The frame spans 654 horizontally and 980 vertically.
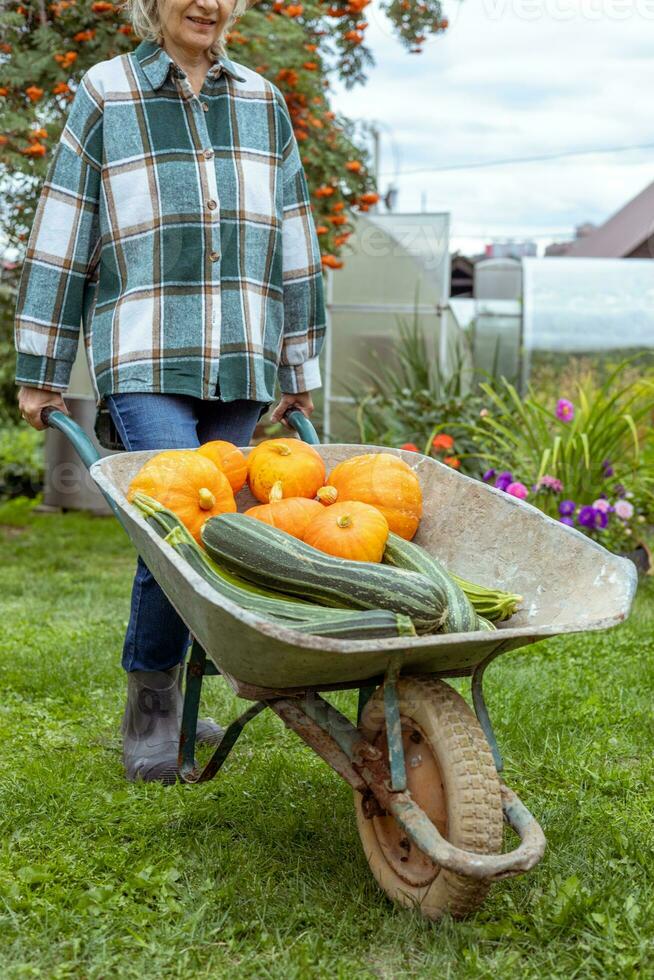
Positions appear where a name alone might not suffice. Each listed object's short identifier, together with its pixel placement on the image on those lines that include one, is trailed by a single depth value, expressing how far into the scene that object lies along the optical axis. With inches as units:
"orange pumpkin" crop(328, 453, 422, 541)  82.5
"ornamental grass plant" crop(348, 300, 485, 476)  230.5
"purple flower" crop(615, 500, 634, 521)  187.5
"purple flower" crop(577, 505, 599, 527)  186.4
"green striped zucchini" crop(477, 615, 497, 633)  71.2
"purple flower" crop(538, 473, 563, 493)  187.5
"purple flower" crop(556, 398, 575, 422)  205.9
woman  94.8
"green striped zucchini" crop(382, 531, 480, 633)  68.7
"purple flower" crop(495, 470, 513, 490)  187.9
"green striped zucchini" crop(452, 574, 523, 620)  75.0
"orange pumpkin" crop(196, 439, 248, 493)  83.2
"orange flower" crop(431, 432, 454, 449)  208.1
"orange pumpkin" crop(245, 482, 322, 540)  77.4
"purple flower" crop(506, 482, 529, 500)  181.3
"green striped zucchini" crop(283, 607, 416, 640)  64.5
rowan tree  184.2
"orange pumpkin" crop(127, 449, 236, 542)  77.0
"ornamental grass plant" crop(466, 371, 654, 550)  189.6
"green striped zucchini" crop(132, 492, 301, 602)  72.0
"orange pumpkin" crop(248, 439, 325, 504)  82.7
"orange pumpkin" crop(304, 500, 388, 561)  74.2
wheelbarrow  63.2
